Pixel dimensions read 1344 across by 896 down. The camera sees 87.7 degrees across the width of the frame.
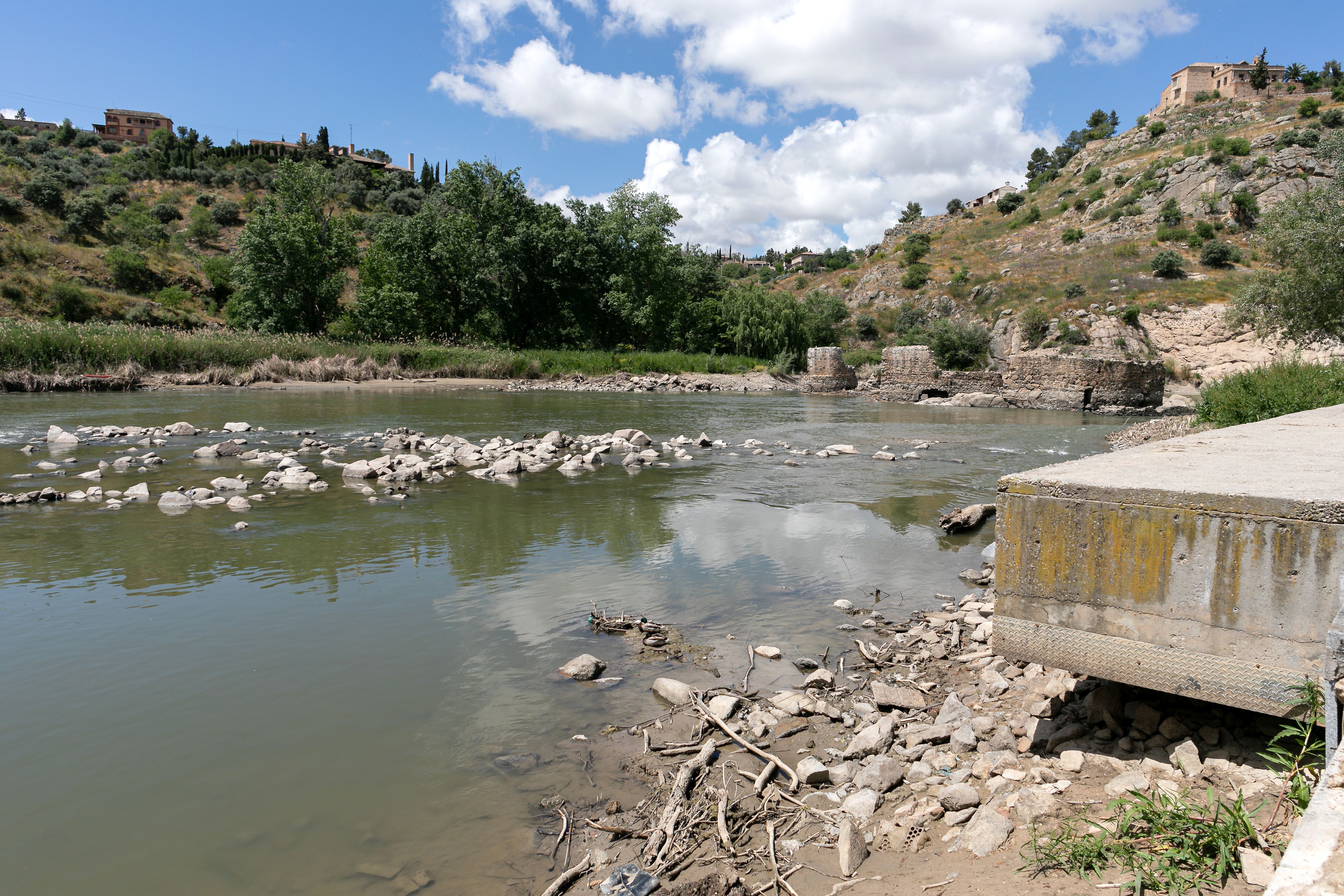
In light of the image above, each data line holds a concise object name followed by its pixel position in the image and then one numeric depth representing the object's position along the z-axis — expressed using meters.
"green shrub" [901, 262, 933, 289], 57.31
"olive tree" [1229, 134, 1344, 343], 17.52
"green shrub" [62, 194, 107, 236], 51.28
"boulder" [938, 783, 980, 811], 2.79
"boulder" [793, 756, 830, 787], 3.21
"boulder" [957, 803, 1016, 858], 2.48
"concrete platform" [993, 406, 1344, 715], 2.43
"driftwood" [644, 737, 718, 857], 2.82
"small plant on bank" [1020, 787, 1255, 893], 2.04
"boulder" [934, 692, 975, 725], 3.58
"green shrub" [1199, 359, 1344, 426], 10.88
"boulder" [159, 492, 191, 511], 8.57
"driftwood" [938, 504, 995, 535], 8.29
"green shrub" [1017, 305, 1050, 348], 39.75
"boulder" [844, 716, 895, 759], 3.41
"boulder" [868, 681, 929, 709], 3.87
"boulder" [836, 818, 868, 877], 2.55
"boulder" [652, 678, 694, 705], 4.05
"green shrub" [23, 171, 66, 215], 51.66
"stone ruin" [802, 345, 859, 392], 36.03
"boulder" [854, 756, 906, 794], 3.07
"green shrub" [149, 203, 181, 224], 62.94
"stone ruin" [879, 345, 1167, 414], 25.97
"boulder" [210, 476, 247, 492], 9.52
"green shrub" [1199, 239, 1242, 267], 42.22
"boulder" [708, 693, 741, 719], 3.86
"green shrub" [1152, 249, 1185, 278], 41.47
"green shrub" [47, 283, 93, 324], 40.66
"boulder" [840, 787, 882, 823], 2.90
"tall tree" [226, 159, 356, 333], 39.19
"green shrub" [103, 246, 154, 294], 47.19
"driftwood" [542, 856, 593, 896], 2.60
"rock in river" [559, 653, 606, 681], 4.39
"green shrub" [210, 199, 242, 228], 65.81
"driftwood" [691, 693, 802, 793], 3.21
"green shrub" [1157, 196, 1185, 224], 49.78
